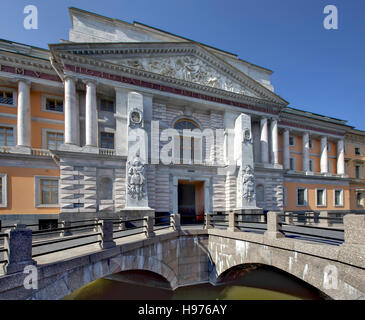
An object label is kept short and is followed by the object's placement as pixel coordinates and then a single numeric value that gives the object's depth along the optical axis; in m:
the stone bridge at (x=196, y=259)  5.16
